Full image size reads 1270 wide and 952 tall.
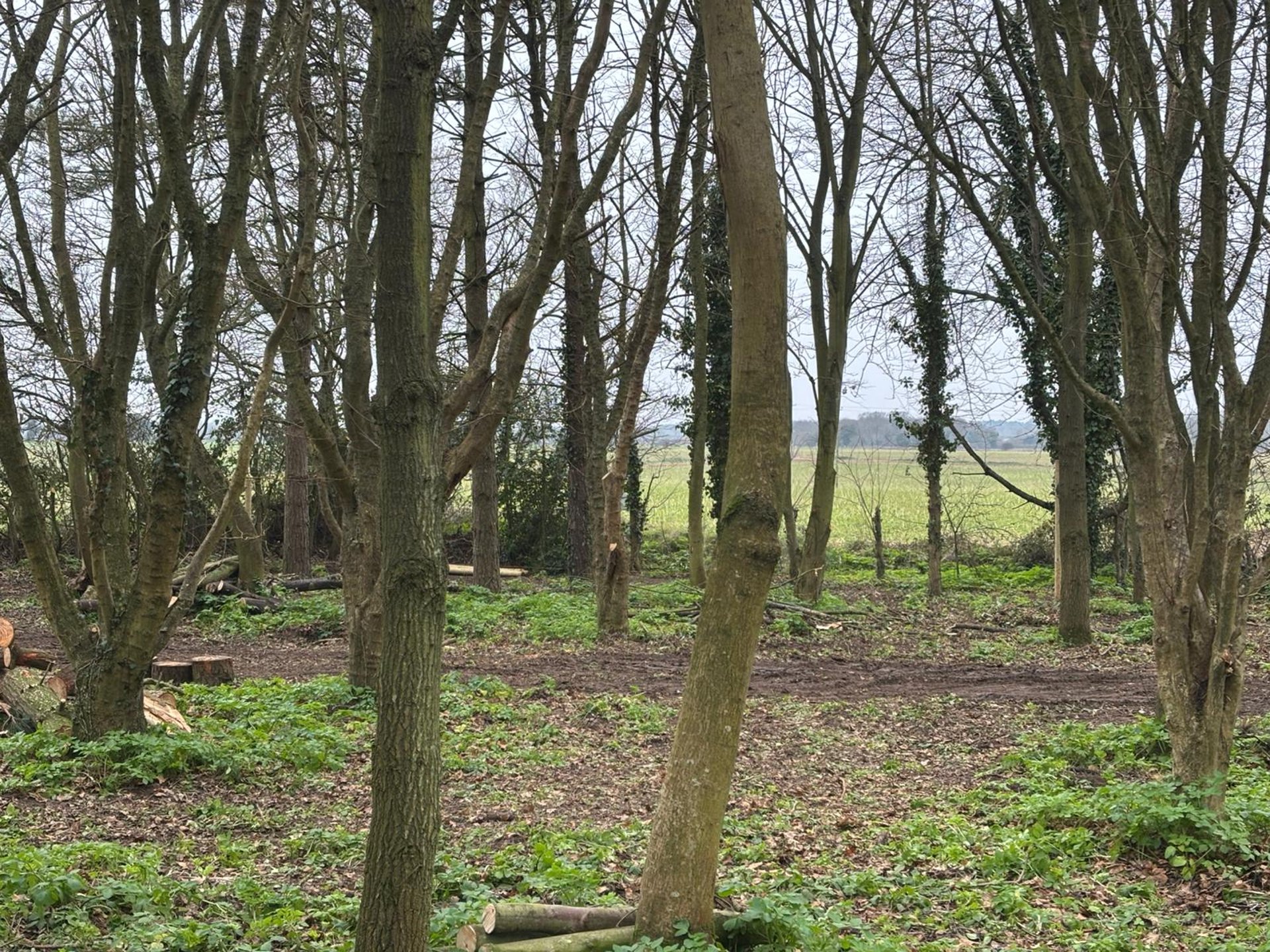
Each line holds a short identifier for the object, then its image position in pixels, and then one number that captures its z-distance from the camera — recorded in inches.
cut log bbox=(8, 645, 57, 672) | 332.5
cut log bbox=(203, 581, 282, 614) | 578.9
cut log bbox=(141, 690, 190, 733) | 279.6
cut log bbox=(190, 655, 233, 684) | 365.1
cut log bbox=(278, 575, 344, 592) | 653.3
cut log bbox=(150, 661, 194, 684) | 363.6
